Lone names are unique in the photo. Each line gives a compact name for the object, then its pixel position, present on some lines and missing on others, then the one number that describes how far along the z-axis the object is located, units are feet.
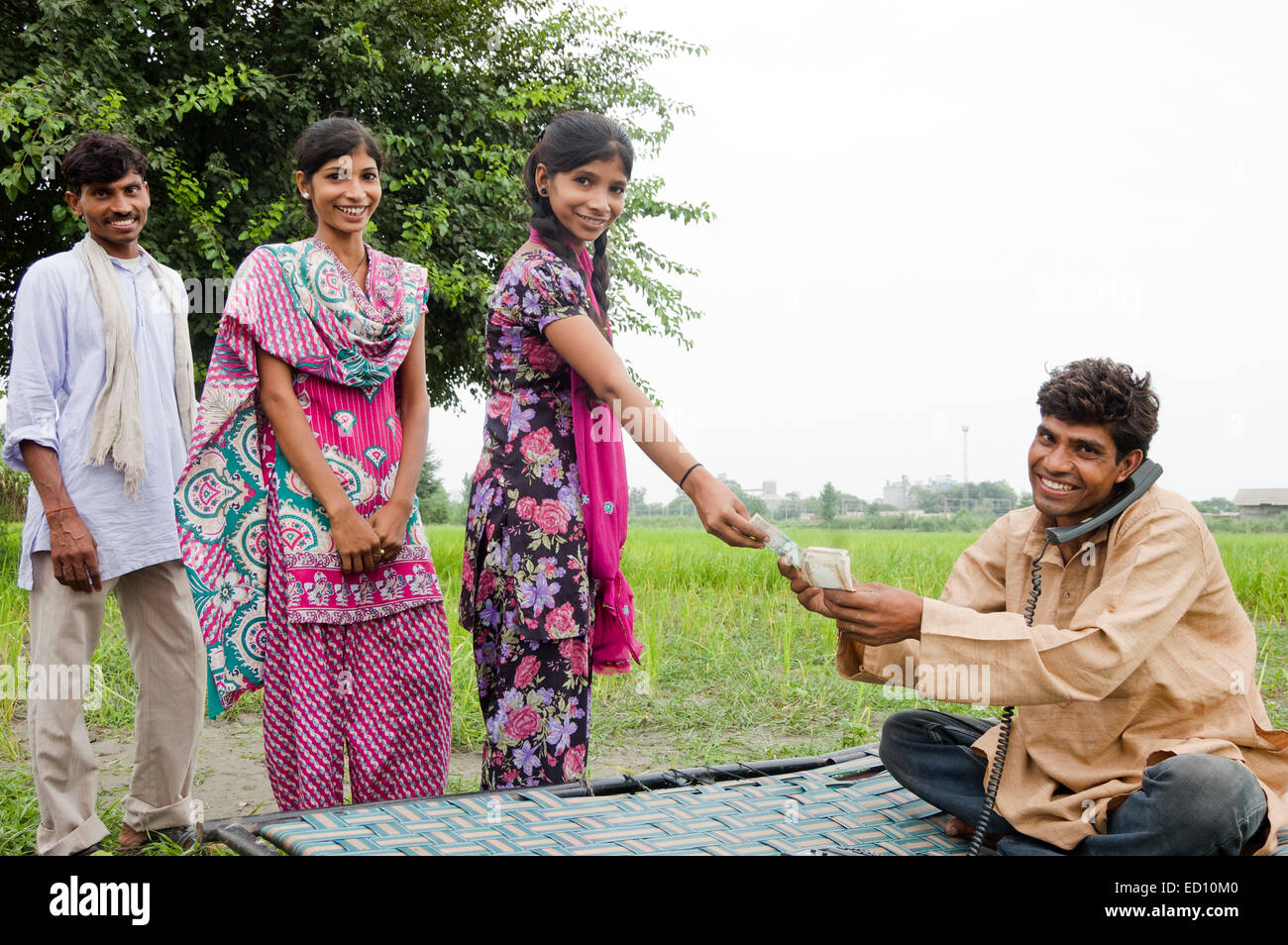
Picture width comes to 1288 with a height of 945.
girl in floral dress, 8.11
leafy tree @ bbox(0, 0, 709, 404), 21.84
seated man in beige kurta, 6.57
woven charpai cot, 7.34
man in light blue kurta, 9.05
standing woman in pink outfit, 8.44
